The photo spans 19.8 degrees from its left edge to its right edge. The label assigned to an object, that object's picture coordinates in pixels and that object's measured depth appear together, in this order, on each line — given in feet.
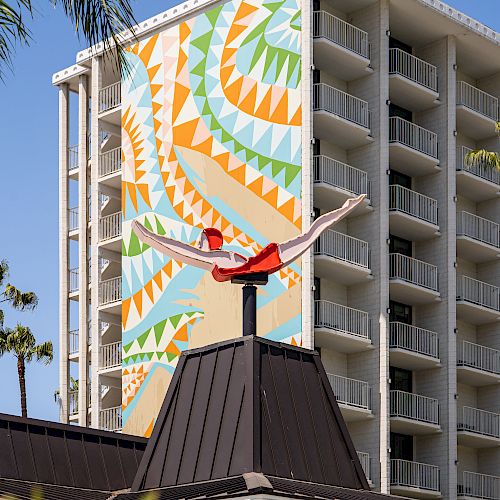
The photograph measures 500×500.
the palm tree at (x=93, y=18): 44.29
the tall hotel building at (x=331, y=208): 182.29
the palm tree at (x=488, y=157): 167.79
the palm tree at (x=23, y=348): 237.86
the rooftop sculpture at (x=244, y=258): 92.48
